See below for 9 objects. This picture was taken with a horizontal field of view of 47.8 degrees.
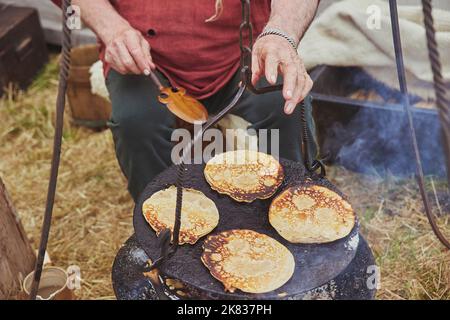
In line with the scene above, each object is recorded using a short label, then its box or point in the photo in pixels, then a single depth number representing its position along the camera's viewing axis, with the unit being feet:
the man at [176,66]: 6.94
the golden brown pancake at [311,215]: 4.82
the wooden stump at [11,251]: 7.05
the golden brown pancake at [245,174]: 5.35
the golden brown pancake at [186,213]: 4.86
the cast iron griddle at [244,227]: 4.38
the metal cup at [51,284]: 7.38
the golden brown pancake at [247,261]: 4.40
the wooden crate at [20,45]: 13.09
